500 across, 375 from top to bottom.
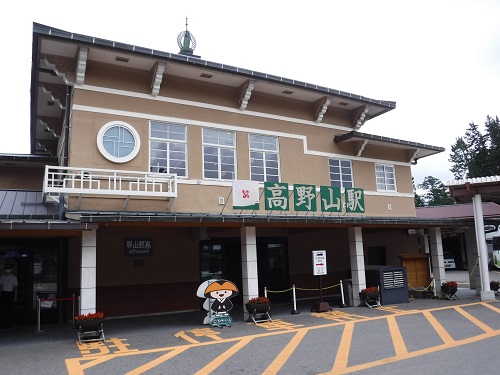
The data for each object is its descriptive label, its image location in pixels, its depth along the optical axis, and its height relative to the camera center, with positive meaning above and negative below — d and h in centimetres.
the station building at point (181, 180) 1104 +218
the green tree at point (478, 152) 4572 +1142
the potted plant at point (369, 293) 1292 -149
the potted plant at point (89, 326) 883 -148
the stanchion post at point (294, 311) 1218 -185
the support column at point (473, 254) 1599 -49
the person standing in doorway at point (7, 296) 1081 -97
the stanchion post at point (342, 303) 1325 -178
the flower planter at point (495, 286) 1496 -163
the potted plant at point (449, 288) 1427 -157
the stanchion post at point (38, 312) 1041 -141
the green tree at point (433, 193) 6779 +872
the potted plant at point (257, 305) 1084 -146
